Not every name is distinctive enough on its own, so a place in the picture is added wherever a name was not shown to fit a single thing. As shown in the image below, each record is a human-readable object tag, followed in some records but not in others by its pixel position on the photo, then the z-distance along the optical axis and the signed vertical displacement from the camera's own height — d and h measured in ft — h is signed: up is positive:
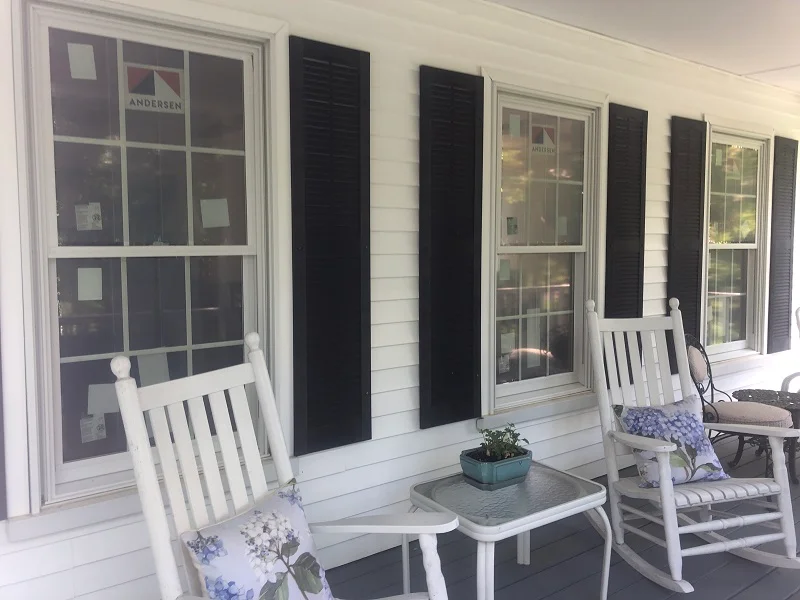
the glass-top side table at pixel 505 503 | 6.97 -2.92
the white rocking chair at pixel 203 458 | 5.49 -1.88
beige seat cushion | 12.04 -2.90
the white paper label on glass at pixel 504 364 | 11.55 -1.82
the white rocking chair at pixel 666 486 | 8.70 -3.22
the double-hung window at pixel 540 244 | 11.37 +0.35
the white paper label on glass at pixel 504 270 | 11.45 -0.12
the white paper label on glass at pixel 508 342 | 11.59 -1.44
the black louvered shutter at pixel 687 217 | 13.78 +1.00
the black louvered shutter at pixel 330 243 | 8.46 +0.29
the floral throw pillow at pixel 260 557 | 5.46 -2.59
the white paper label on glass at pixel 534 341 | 12.02 -1.48
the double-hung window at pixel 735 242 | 15.56 +0.51
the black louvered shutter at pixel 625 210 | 12.51 +1.05
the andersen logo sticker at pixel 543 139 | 11.63 +2.28
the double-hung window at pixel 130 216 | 7.01 +0.58
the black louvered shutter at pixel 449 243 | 9.78 +0.32
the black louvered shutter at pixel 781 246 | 16.63 +0.44
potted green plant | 8.34 -2.61
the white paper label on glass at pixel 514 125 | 11.27 +2.45
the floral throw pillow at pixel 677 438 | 9.36 -2.64
